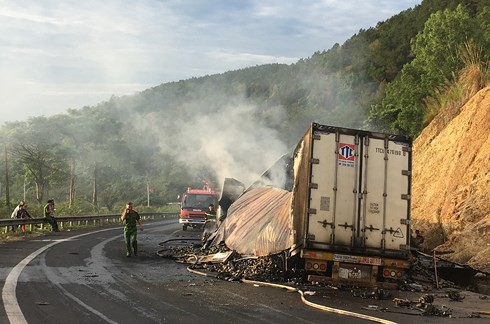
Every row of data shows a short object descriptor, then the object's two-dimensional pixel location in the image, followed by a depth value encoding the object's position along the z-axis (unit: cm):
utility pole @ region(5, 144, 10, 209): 4363
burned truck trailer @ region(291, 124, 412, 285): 1204
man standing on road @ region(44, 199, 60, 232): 3030
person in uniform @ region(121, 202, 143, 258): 1819
